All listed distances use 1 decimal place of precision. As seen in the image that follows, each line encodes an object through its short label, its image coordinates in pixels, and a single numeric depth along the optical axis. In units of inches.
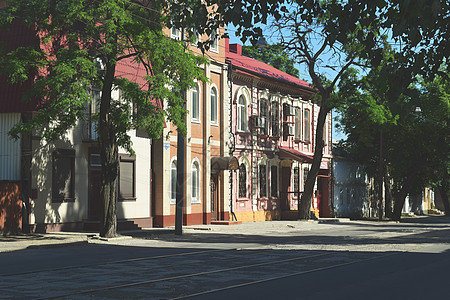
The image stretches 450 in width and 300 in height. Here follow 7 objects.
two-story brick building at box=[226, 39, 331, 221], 1478.8
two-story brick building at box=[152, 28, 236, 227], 1238.9
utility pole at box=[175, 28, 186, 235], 1012.5
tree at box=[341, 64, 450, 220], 1861.5
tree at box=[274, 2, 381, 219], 1441.9
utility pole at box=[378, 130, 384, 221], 1809.8
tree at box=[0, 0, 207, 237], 847.7
